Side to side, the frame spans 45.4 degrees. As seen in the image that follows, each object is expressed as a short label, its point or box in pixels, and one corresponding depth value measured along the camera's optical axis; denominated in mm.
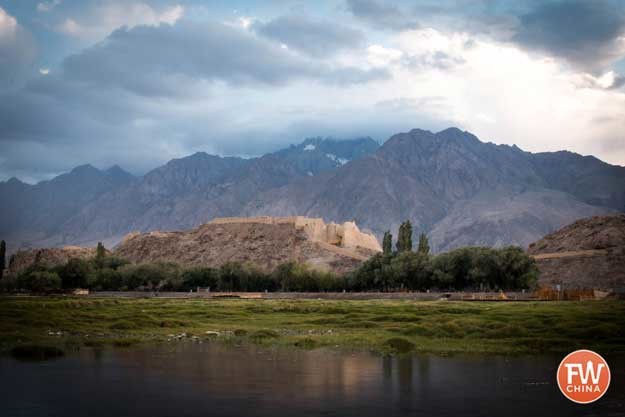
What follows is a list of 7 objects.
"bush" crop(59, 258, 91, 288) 116312
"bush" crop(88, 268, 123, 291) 118275
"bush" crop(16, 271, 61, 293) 107000
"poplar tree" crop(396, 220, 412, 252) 119000
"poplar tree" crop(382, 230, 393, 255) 118575
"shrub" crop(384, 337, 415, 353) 30141
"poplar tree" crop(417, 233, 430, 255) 107812
